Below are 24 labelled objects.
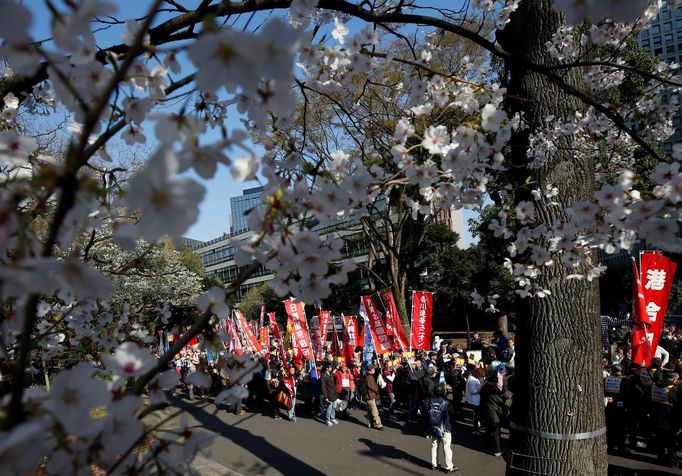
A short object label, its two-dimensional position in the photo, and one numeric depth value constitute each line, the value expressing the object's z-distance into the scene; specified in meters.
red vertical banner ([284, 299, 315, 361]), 12.98
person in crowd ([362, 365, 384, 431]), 10.48
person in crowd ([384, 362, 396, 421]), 11.37
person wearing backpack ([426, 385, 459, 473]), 7.71
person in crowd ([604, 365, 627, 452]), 8.04
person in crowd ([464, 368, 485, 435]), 9.61
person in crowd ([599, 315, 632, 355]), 13.00
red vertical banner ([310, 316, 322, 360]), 13.38
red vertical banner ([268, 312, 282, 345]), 14.16
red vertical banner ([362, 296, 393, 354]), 12.23
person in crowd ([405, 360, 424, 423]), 10.85
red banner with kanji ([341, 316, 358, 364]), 13.11
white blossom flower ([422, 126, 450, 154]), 2.07
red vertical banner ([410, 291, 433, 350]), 12.20
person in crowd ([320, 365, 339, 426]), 10.90
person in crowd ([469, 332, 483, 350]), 17.36
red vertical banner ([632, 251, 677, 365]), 8.73
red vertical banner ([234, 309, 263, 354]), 14.59
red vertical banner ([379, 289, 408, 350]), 12.38
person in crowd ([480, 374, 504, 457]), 8.20
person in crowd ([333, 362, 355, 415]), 11.59
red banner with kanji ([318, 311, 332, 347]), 13.05
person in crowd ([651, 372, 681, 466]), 7.47
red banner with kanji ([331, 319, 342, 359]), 13.32
